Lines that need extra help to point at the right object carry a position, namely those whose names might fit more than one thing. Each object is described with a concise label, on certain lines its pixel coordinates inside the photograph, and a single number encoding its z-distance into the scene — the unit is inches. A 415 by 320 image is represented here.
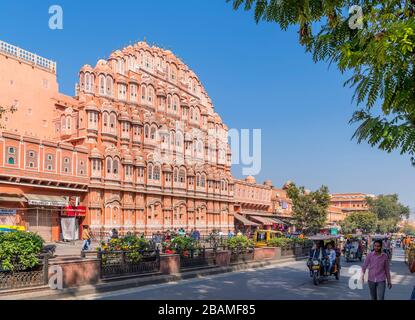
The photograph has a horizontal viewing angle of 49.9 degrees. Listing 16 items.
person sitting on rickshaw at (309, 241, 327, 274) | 646.5
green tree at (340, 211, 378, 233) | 3673.7
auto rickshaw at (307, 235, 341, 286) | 618.8
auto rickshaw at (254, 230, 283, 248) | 1403.8
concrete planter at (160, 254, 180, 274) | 657.0
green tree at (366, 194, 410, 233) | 4928.6
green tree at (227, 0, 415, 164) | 149.1
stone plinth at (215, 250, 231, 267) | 805.9
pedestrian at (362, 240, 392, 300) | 374.6
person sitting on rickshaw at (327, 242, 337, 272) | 650.2
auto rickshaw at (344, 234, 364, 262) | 1139.3
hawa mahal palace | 1469.0
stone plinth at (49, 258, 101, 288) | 510.2
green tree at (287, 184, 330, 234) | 2089.1
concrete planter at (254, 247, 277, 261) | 961.9
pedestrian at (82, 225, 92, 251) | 1588.1
